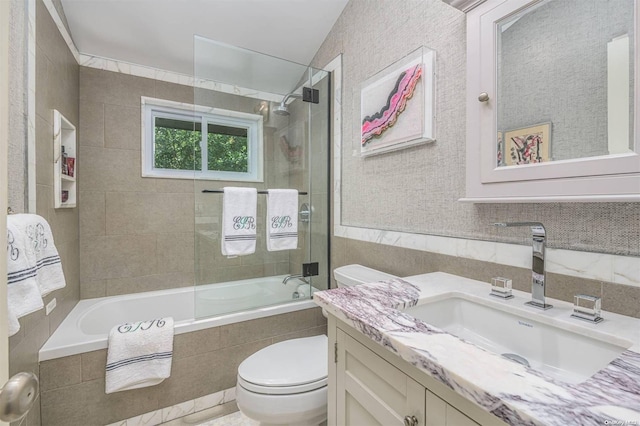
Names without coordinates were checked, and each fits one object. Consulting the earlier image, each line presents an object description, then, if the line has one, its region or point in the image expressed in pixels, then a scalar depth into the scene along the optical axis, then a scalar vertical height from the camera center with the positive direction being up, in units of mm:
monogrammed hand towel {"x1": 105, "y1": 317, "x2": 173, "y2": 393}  1474 -765
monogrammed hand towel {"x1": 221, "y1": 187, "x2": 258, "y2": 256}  1853 -53
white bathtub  1491 -669
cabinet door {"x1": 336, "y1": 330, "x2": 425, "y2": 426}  677 -483
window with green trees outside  1955 +484
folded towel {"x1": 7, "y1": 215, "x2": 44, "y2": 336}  846 -201
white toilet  1258 -795
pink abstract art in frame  1354 +576
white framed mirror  767 +360
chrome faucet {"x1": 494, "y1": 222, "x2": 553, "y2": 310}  862 -170
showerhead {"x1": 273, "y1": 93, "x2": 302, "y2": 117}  2106 +786
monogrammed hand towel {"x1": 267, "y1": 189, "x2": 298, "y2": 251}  2012 -45
